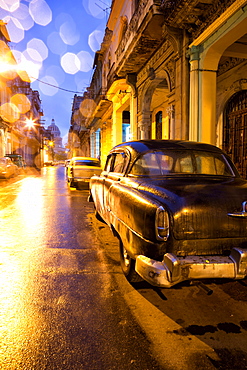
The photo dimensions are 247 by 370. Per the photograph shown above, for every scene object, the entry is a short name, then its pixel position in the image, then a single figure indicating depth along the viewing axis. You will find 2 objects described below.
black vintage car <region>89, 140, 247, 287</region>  2.62
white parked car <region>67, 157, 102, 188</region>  13.36
